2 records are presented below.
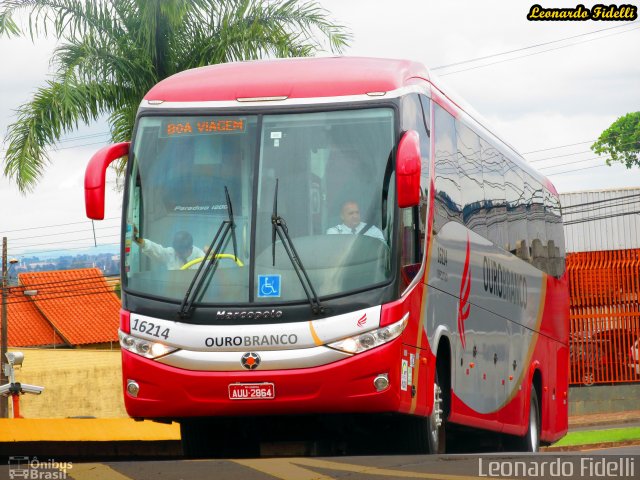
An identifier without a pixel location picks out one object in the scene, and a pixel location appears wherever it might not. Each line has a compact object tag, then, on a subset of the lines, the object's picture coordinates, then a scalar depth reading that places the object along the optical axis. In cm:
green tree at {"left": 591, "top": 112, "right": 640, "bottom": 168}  9250
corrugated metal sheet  4997
